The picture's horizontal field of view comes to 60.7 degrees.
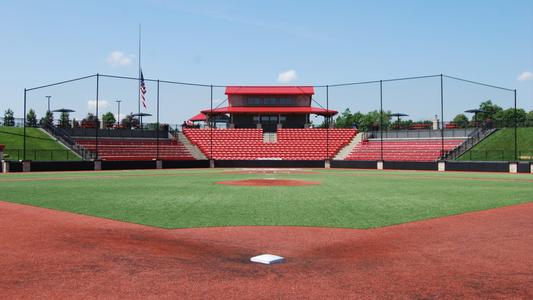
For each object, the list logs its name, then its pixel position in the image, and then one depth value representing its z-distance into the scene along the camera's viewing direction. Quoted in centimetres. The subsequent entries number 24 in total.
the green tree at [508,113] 13638
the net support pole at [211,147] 5698
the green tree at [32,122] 6025
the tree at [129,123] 6412
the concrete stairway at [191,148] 5790
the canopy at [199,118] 7564
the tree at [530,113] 14095
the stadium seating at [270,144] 5819
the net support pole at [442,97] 4570
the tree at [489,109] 13854
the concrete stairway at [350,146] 5743
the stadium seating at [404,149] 5097
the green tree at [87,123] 6138
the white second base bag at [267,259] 725
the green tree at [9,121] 6178
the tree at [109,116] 13112
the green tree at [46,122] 5791
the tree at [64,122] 5809
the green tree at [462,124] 5878
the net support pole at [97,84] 4581
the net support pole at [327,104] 5596
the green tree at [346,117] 14812
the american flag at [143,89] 5294
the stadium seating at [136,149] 5209
